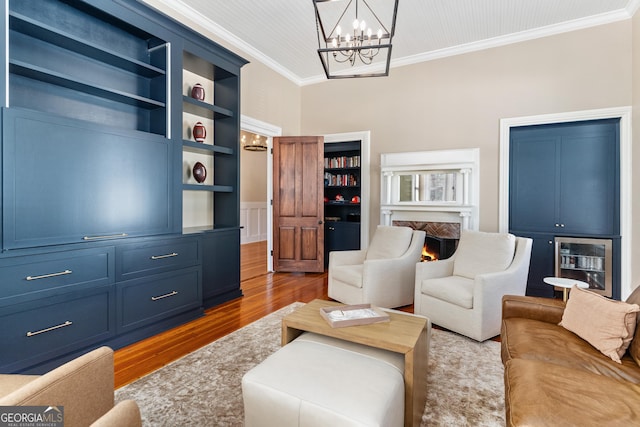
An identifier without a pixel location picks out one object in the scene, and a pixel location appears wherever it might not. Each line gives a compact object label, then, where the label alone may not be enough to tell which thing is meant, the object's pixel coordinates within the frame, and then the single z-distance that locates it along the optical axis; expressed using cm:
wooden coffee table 152
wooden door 515
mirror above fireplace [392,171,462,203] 464
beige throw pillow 158
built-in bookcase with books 554
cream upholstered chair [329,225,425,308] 335
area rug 171
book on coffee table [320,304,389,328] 181
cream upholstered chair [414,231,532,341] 264
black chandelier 354
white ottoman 119
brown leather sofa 112
